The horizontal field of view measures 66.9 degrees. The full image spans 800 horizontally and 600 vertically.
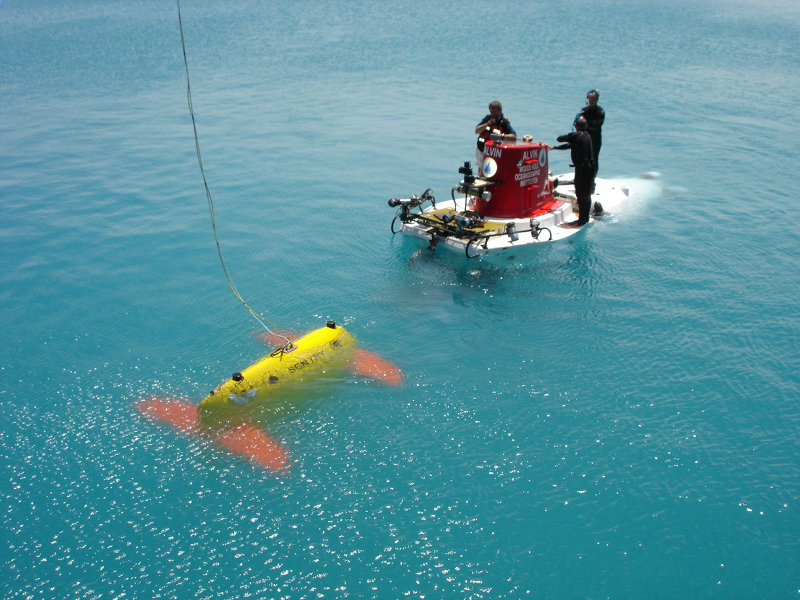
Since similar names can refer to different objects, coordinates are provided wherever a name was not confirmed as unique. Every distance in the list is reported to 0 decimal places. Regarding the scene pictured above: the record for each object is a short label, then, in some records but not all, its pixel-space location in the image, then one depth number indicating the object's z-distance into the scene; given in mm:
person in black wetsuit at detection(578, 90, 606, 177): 15234
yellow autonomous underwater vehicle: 9102
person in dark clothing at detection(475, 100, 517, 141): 15273
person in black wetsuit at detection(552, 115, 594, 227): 14773
